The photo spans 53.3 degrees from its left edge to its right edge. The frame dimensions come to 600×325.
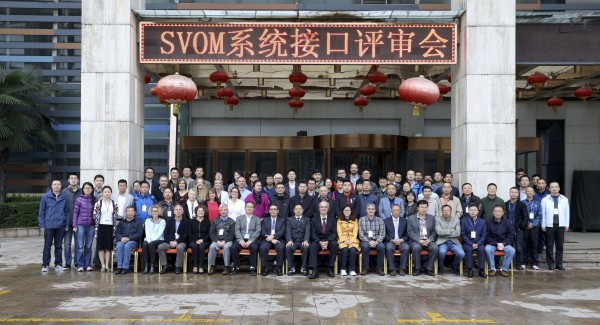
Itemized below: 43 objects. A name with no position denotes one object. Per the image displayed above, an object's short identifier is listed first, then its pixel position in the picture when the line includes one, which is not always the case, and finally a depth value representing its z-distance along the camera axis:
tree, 17.33
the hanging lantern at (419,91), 10.63
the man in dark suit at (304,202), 10.89
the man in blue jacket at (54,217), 10.65
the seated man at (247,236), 10.39
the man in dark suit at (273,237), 10.39
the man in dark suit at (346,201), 10.90
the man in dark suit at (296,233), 10.42
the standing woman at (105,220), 10.60
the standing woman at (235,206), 10.94
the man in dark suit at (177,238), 10.45
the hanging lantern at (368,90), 14.21
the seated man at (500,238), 10.45
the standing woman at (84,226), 10.66
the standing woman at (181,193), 11.20
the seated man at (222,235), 10.45
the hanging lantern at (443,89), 14.55
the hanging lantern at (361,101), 15.61
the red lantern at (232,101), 15.90
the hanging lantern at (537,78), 13.16
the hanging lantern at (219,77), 13.10
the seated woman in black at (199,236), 10.52
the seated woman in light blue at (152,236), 10.49
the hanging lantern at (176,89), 10.64
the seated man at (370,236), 10.46
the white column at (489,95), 11.34
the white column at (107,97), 11.22
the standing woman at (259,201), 11.25
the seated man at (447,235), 10.49
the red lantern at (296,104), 15.78
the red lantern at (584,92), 14.94
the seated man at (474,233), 10.46
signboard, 11.47
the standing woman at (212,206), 11.01
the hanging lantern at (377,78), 12.63
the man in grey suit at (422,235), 10.42
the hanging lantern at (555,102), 16.36
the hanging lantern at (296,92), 14.30
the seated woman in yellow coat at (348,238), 10.35
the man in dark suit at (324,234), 10.39
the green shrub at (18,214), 17.91
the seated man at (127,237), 10.49
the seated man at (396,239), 10.44
